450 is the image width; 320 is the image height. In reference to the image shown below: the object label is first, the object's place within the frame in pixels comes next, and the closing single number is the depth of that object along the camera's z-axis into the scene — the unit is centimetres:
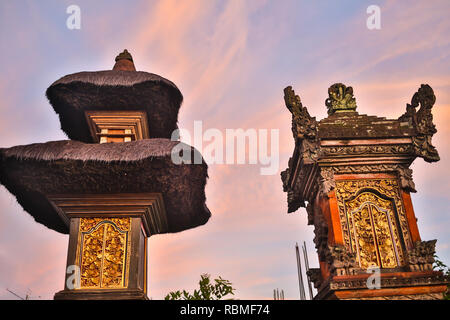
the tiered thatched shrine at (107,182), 791
